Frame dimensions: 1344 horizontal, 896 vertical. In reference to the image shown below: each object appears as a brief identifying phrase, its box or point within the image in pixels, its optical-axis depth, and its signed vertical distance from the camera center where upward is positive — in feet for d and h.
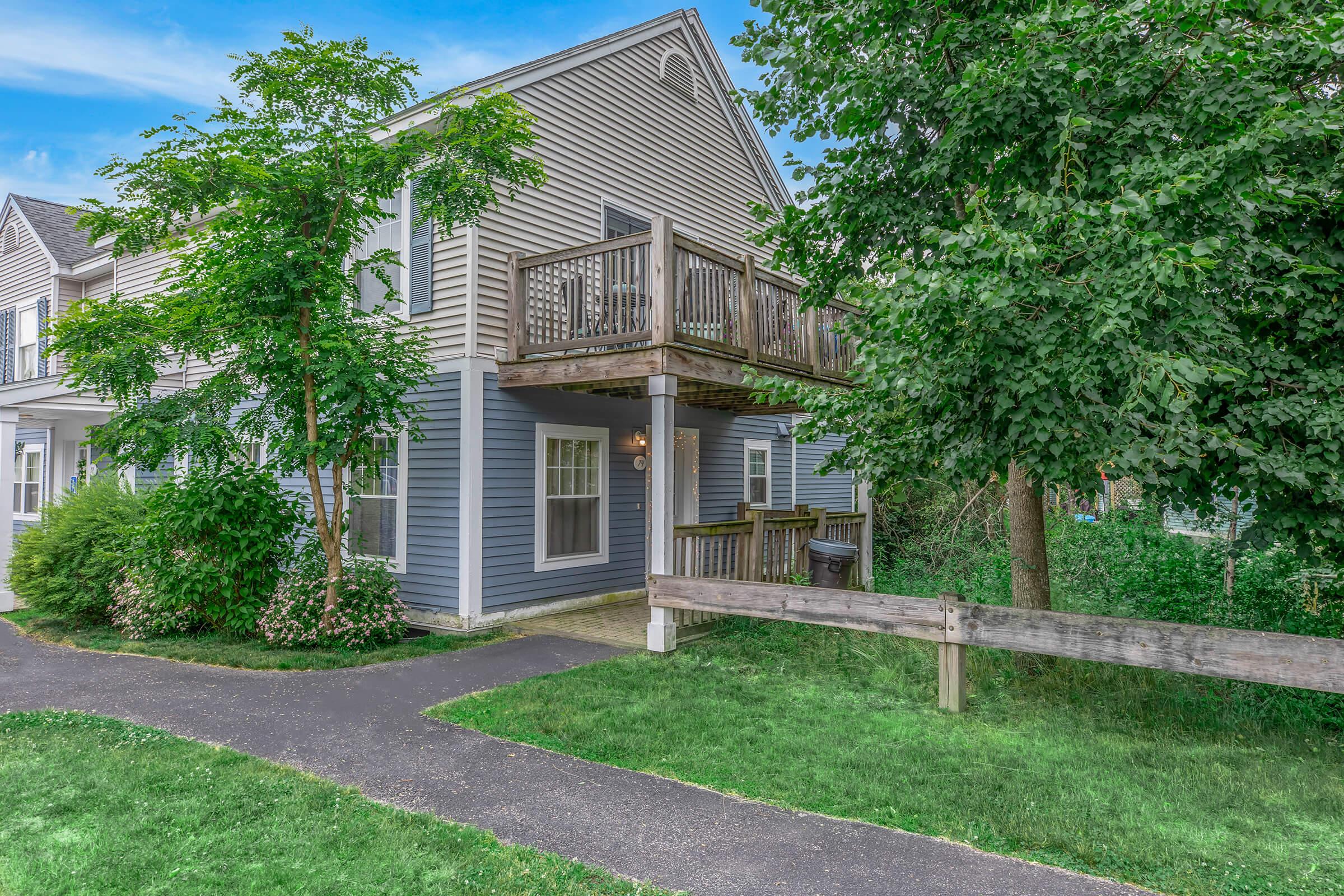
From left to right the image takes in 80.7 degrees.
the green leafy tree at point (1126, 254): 12.41 +3.71
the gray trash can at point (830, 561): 30.14 -3.10
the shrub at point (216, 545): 25.38 -2.16
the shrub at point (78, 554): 28.86 -2.79
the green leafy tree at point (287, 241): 23.30 +7.34
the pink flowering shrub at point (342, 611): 24.49 -4.20
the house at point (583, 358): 25.71 +4.21
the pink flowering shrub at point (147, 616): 26.73 -4.64
